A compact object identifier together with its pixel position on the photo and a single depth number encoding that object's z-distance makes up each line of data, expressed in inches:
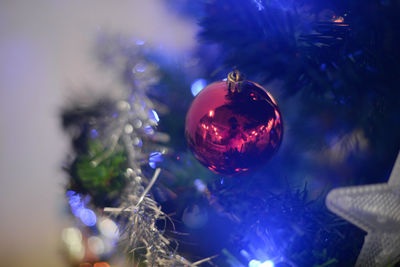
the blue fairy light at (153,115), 21.4
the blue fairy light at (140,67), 25.2
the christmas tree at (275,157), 15.2
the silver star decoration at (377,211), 15.2
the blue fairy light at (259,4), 15.9
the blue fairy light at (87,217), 25.0
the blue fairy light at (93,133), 24.8
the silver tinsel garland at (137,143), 17.1
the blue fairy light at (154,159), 19.8
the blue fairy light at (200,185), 18.2
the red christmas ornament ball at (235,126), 14.5
